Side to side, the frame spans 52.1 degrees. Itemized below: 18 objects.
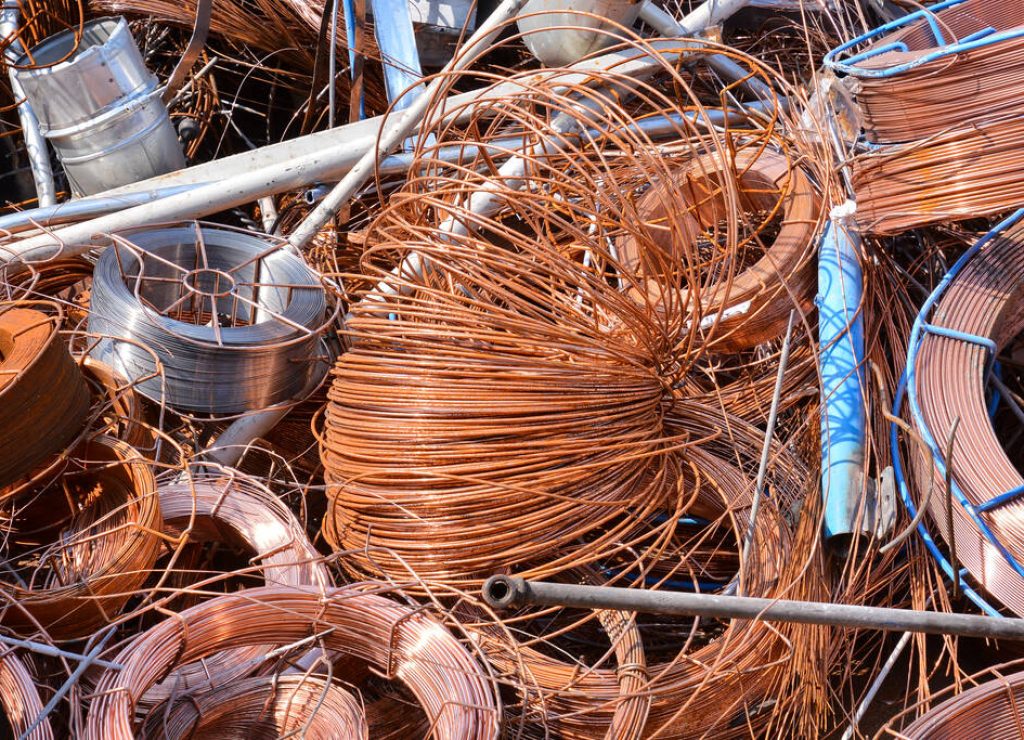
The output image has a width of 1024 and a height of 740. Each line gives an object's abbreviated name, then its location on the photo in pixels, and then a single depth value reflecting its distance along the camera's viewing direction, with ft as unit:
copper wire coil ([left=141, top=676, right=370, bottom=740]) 7.97
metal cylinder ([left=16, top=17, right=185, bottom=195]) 12.38
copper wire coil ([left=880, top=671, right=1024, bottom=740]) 8.01
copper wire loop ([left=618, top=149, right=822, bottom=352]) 11.12
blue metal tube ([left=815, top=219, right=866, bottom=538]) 9.68
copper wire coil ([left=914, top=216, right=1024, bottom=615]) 9.06
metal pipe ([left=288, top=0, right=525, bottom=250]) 11.60
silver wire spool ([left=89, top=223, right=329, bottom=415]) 10.03
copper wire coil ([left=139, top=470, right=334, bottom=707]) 9.18
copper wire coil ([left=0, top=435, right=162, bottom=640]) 8.50
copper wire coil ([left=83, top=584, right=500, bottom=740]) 7.61
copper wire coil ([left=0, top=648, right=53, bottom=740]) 7.43
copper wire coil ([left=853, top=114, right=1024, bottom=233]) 9.97
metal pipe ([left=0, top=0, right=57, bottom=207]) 13.32
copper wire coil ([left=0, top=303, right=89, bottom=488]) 8.71
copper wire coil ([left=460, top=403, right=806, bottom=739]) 8.43
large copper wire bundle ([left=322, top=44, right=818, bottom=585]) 8.63
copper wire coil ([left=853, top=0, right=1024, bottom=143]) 10.04
